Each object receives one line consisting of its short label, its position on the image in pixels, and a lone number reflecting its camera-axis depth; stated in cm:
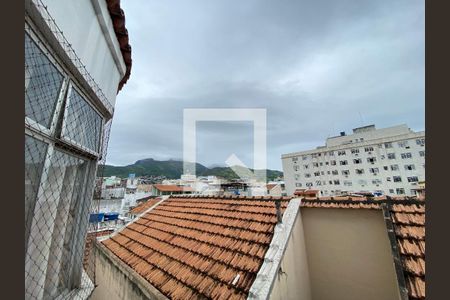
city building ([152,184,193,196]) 4259
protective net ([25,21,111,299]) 158
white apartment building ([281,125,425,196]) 3169
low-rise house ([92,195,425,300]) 271
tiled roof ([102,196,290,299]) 281
